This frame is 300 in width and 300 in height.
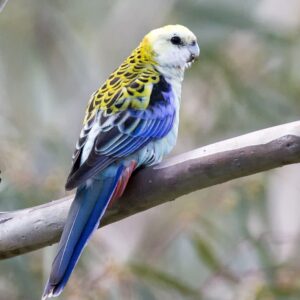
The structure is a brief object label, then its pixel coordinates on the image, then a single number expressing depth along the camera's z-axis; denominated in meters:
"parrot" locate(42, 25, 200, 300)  4.37
